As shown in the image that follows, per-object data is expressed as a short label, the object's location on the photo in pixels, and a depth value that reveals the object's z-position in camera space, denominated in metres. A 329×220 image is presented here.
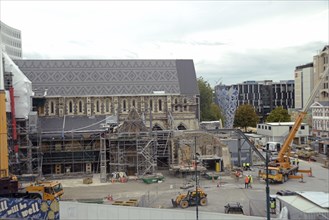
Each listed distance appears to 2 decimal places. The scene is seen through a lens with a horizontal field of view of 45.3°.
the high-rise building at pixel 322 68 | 72.37
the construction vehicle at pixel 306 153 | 49.96
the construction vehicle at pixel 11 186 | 25.61
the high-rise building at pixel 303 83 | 90.81
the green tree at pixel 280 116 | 81.81
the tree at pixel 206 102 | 70.50
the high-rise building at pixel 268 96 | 122.31
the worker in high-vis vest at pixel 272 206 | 24.08
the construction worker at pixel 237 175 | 36.62
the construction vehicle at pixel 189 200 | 26.06
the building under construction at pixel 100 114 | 38.53
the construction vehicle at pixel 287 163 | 35.28
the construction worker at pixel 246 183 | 32.25
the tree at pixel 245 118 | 85.06
